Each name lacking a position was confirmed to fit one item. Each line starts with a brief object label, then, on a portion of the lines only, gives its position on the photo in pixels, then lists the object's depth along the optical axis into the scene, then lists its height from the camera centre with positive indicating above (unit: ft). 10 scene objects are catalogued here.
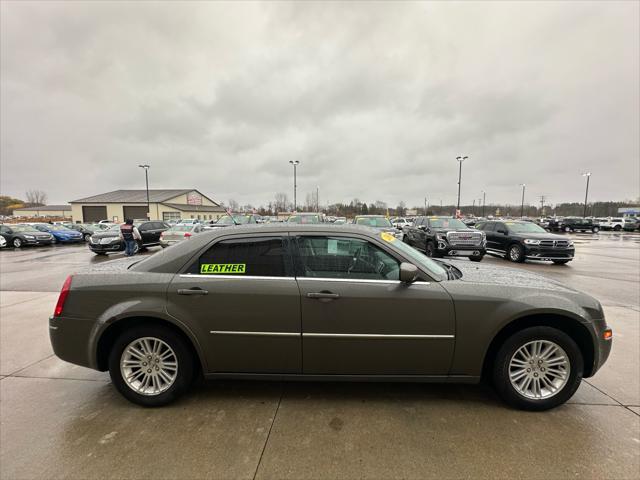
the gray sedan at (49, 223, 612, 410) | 8.52 -3.25
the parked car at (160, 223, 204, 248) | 46.44 -3.96
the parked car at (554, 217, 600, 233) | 117.60 -5.15
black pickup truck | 37.11 -3.57
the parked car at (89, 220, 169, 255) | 46.93 -5.07
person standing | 37.91 -3.00
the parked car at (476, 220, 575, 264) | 35.86 -3.91
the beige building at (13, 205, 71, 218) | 328.60 -2.59
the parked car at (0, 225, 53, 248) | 60.85 -5.49
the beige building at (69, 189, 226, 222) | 209.46 +1.15
